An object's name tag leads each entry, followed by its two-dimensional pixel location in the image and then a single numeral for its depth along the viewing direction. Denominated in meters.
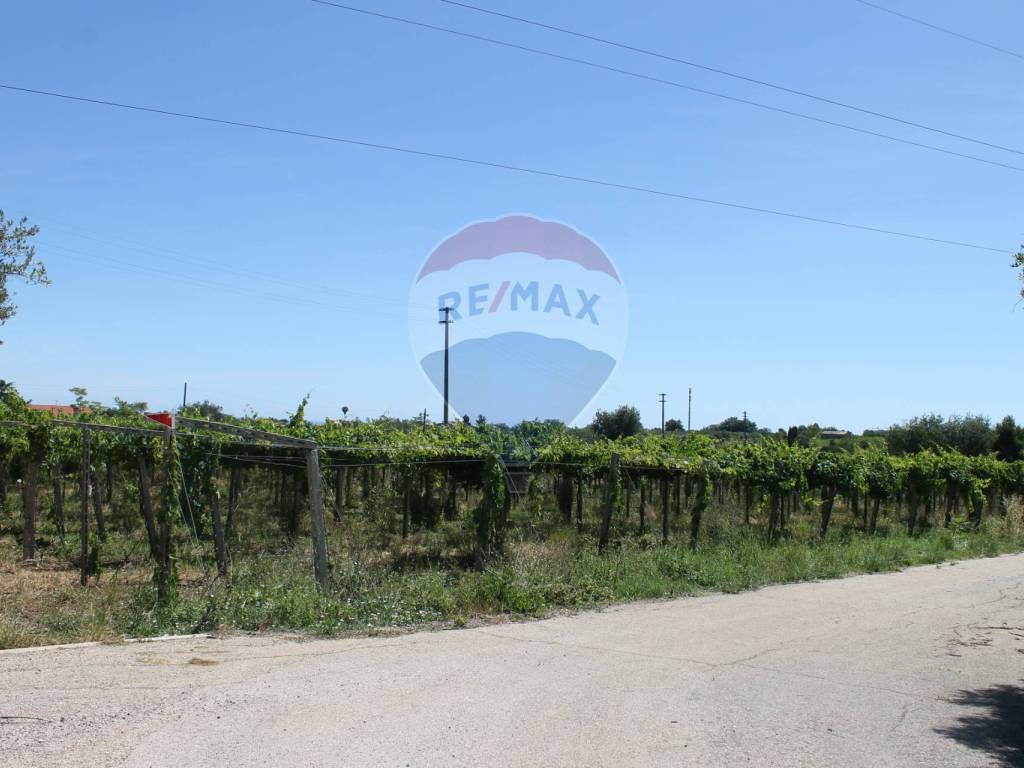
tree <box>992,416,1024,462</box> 50.38
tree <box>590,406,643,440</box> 57.89
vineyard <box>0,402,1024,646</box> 9.73
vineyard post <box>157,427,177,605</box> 9.21
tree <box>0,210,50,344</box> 25.55
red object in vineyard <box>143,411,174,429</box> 9.17
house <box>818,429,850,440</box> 70.12
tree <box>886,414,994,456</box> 52.88
